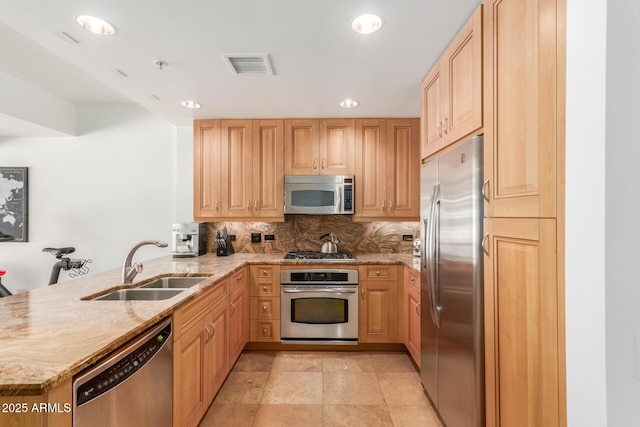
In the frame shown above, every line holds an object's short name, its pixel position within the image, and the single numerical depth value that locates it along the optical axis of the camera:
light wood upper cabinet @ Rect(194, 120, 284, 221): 3.37
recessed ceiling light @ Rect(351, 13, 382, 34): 1.63
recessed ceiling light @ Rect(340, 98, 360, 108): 2.84
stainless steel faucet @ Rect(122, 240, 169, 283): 1.97
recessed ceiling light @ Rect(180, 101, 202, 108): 2.89
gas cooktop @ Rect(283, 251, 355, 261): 3.19
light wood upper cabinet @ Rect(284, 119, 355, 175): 3.37
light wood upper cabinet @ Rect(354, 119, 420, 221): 3.34
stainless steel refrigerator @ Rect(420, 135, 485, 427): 1.49
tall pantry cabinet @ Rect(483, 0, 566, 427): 1.01
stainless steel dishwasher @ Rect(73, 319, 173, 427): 0.97
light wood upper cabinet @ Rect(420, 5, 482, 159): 1.54
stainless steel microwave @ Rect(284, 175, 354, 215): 3.28
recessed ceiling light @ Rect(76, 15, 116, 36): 1.65
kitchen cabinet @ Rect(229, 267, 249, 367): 2.54
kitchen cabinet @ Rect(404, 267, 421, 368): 2.55
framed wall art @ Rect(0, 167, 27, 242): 3.76
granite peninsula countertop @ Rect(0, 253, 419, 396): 0.85
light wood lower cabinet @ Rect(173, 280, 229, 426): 1.59
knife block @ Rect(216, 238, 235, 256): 3.40
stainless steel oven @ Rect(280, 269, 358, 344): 3.04
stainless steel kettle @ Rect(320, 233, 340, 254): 3.46
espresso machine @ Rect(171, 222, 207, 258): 3.32
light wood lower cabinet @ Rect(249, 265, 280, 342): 3.06
